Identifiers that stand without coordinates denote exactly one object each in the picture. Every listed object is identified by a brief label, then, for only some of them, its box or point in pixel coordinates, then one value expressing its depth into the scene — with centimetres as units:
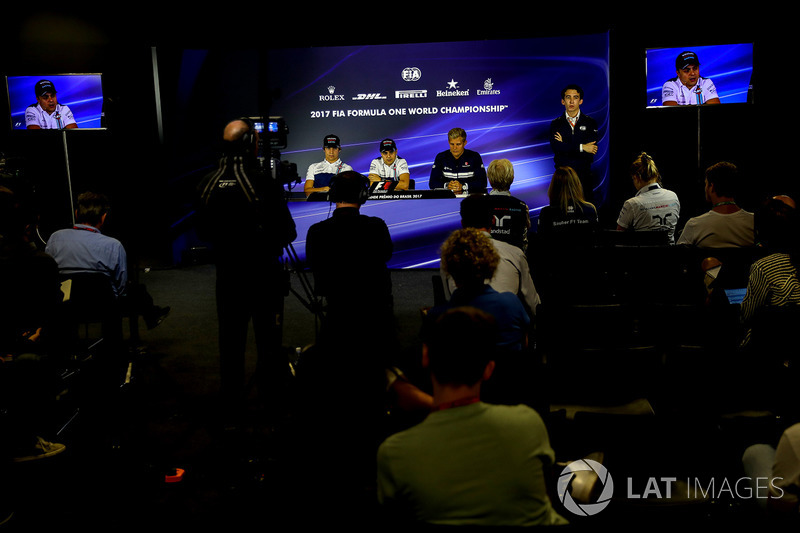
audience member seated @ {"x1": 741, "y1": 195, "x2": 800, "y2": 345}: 295
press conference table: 777
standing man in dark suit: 819
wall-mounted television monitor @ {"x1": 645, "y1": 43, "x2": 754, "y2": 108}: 756
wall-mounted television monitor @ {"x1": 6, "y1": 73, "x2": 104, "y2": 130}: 838
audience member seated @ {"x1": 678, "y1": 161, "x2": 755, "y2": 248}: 421
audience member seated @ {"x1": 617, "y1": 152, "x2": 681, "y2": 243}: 522
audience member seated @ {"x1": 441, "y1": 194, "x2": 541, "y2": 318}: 341
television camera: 369
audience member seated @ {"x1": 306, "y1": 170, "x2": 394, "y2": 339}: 332
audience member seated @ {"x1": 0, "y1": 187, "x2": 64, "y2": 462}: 298
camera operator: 347
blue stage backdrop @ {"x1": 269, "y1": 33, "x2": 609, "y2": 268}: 834
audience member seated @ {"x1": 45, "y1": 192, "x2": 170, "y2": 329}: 411
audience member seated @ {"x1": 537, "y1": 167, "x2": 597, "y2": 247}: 466
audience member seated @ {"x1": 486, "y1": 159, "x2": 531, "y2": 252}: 439
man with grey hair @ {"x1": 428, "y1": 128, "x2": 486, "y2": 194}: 779
